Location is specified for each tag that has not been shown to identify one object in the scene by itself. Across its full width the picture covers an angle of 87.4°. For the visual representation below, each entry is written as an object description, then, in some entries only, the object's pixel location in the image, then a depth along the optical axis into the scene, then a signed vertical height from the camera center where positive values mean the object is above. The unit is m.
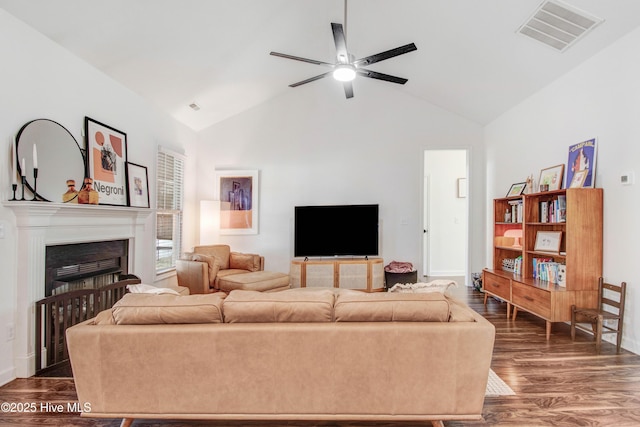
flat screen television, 5.50 -0.23
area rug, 2.28 -1.19
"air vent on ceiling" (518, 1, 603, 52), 2.94 +1.81
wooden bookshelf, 3.23 -0.40
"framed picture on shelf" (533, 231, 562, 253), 3.61 -0.24
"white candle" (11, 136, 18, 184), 2.55 +0.39
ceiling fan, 2.78 +1.43
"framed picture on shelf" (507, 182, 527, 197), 4.47 +0.42
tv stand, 5.22 -0.90
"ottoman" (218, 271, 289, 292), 4.23 -0.86
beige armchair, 4.23 -0.73
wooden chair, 2.97 -0.85
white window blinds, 4.70 +0.09
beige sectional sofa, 1.67 -0.74
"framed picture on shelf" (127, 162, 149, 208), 3.95 +0.35
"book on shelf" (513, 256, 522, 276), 4.13 -0.59
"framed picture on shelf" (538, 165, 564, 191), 3.76 +0.50
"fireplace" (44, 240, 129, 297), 2.84 -0.50
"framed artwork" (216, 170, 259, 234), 5.85 +0.25
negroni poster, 3.34 +0.56
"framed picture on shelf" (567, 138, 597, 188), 3.35 +0.59
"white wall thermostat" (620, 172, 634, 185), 2.97 +0.38
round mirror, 2.64 +0.48
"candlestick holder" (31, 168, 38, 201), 2.62 +0.23
